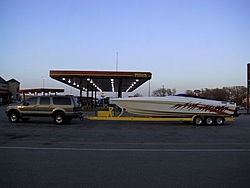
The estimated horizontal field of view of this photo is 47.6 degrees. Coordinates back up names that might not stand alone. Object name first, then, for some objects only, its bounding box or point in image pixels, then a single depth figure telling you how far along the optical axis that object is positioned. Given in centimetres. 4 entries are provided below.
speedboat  2073
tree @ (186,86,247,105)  10176
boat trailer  1994
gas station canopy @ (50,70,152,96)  3212
